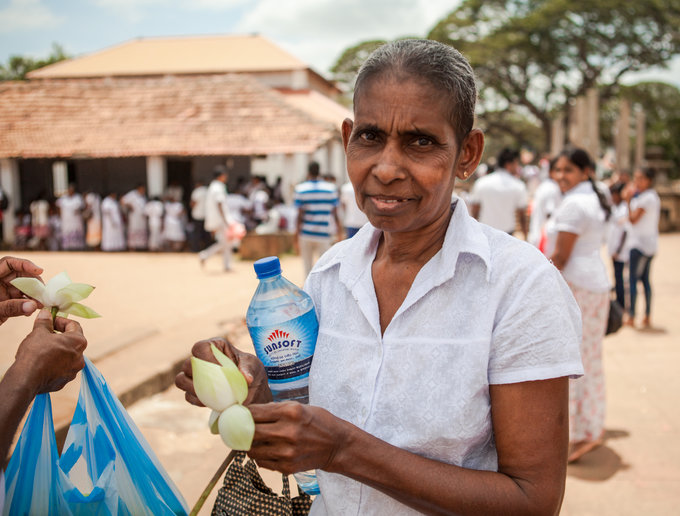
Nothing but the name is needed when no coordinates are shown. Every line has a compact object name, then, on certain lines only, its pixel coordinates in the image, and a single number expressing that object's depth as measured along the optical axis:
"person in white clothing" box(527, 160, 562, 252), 5.41
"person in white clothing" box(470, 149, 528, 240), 6.55
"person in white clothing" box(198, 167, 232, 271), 10.68
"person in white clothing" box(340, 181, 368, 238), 7.29
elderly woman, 1.13
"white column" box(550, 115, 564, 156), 23.20
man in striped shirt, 8.44
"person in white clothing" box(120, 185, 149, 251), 15.62
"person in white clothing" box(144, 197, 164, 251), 15.48
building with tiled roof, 16.06
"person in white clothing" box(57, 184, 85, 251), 15.70
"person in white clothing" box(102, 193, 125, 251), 15.46
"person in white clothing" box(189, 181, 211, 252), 14.65
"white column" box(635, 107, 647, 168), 22.02
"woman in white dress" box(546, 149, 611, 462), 3.65
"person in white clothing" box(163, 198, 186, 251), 15.42
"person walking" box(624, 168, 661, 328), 6.87
